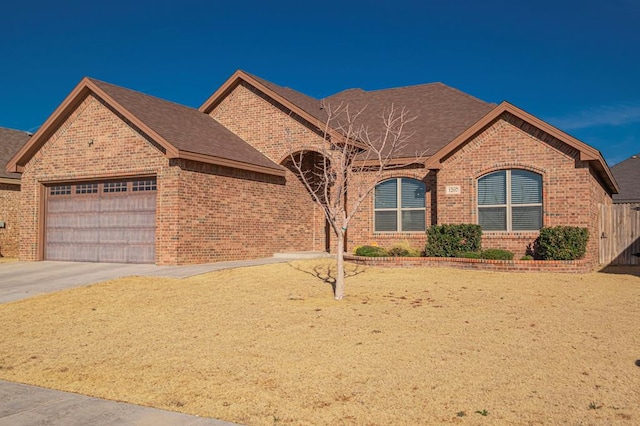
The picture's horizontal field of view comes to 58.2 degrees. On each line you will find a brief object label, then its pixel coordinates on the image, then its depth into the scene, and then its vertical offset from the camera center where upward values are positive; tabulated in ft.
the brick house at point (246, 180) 55.83 +4.64
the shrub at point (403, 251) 57.52 -2.83
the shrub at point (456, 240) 55.98 -1.58
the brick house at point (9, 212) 82.64 +1.51
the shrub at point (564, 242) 50.96 -1.62
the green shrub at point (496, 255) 52.54 -2.85
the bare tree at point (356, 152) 64.75 +8.53
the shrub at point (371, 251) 57.47 -2.80
